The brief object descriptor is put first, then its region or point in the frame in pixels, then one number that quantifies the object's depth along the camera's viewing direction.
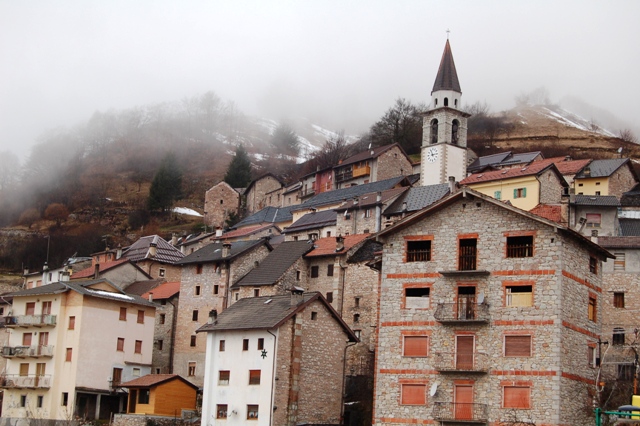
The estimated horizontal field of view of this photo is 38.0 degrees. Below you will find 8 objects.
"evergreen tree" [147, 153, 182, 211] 137.88
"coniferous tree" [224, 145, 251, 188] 140.12
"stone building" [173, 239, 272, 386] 66.56
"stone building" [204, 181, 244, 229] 128.25
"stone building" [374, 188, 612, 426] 39.66
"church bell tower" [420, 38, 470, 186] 94.75
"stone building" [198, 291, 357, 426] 49.88
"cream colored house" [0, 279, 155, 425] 61.88
